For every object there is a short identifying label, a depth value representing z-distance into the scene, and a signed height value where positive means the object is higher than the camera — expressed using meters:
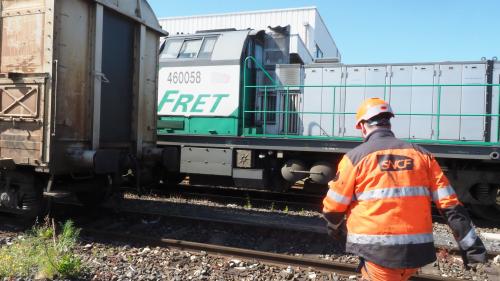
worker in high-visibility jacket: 2.43 -0.39
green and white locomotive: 7.19 +0.44
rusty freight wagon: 5.43 +0.37
